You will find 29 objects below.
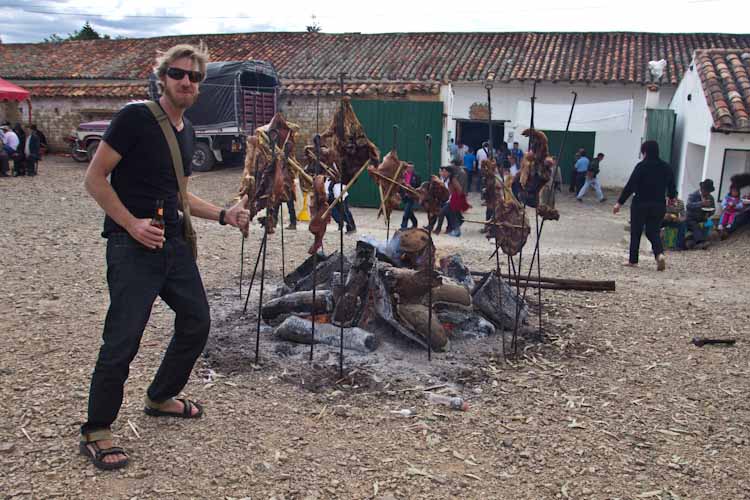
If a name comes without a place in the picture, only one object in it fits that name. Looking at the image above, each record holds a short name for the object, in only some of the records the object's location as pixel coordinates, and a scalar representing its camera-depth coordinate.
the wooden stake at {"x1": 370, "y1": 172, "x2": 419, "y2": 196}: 5.08
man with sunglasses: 3.14
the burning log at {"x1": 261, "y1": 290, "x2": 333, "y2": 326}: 5.52
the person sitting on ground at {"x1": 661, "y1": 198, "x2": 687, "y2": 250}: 10.90
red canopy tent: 17.98
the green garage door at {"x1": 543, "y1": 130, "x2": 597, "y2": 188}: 19.95
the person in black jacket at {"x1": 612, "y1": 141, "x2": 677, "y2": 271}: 8.88
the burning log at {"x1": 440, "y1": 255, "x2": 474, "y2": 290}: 6.30
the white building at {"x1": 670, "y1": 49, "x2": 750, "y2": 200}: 11.38
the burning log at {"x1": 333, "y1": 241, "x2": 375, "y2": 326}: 5.39
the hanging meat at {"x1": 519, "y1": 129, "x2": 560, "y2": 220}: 5.45
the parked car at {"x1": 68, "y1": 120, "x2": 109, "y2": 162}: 21.67
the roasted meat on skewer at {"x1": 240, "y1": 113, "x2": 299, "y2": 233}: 5.38
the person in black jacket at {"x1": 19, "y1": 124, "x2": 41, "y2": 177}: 18.17
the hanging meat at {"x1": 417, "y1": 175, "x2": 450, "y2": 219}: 5.00
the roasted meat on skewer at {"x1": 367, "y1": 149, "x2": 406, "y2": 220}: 5.18
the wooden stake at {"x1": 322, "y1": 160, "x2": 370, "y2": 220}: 4.58
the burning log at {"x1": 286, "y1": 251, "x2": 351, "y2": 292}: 6.16
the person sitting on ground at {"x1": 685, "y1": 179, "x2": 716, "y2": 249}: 11.04
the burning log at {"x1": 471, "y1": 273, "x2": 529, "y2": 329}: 5.81
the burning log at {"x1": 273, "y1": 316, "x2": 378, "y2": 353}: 5.09
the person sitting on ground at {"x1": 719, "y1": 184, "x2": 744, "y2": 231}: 11.21
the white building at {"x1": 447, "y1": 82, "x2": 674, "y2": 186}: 19.25
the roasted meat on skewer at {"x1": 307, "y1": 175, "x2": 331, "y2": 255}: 4.89
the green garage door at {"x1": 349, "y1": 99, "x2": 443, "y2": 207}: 15.41
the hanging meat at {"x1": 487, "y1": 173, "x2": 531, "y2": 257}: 5.47
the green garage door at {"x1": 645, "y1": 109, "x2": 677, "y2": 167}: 15.47
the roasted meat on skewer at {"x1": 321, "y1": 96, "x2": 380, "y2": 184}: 5.07
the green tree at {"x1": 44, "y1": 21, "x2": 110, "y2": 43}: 43.36
